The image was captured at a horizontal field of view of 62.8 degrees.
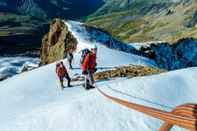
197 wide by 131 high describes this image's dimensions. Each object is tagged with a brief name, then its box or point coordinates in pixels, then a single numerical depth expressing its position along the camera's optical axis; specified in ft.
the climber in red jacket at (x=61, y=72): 32.20
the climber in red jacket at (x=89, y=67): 23.99
